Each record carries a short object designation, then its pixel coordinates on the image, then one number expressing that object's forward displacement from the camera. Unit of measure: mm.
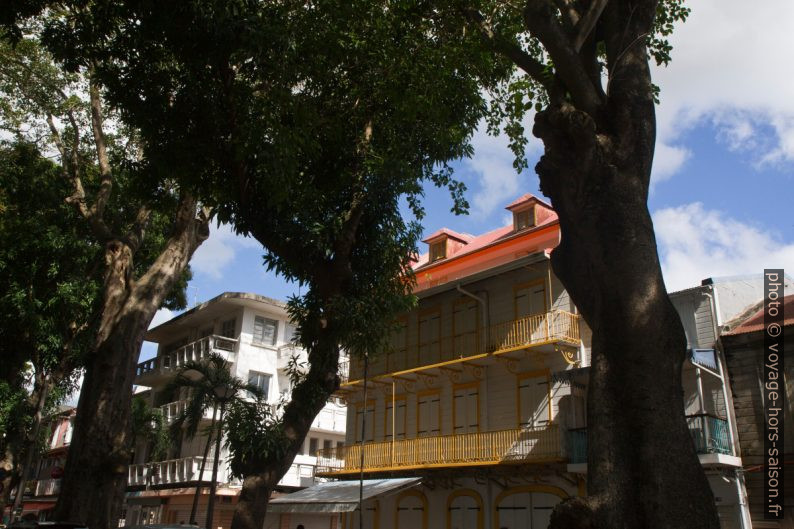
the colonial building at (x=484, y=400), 18766
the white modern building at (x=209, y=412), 28688
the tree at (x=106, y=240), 11672
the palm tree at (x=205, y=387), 21453
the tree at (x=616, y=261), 5582
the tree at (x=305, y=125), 10008
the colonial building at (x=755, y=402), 15220
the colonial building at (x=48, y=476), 44156
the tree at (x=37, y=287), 20844
